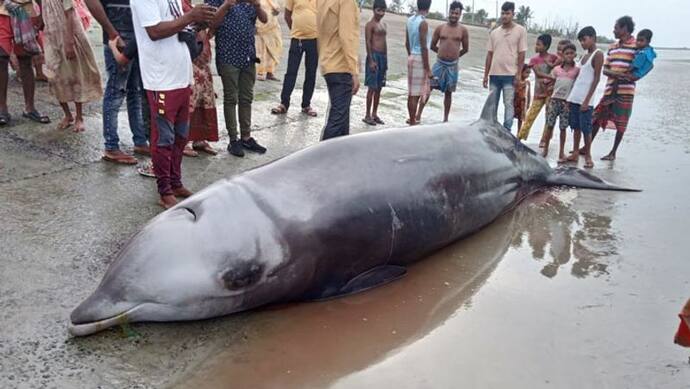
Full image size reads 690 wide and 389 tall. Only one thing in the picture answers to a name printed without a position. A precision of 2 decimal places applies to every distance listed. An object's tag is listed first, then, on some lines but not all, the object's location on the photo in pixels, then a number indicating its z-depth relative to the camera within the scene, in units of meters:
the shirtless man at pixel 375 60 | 9.37
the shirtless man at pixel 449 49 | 9.54
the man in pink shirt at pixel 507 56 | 8.83
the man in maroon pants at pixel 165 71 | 4.43
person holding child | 7.87
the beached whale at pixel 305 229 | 3.20
